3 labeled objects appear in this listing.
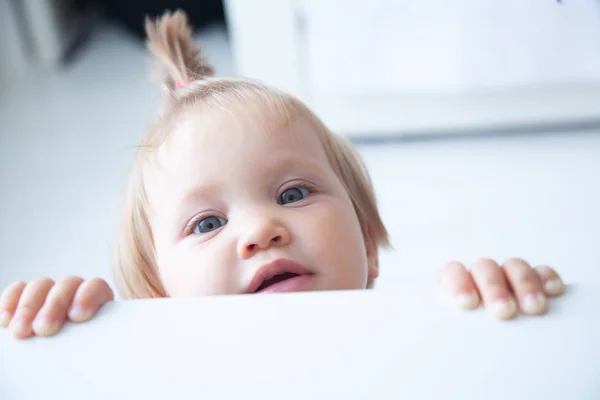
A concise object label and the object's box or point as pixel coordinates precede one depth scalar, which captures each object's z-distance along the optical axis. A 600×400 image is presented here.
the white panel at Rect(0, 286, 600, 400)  0.37
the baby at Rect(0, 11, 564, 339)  0.54
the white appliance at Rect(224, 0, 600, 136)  1.11
